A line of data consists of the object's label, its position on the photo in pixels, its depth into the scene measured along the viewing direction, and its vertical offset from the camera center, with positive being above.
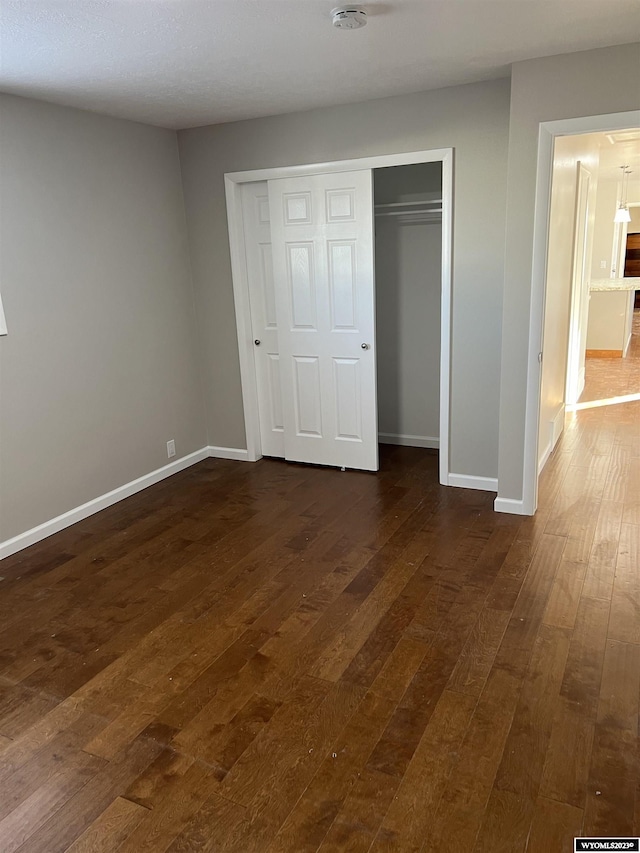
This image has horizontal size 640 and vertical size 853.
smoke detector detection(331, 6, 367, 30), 2.33 +0.92
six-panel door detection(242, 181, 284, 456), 4.55 -0.33
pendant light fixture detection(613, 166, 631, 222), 7.96 +0.54
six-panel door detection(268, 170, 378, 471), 4.20 -0.33
